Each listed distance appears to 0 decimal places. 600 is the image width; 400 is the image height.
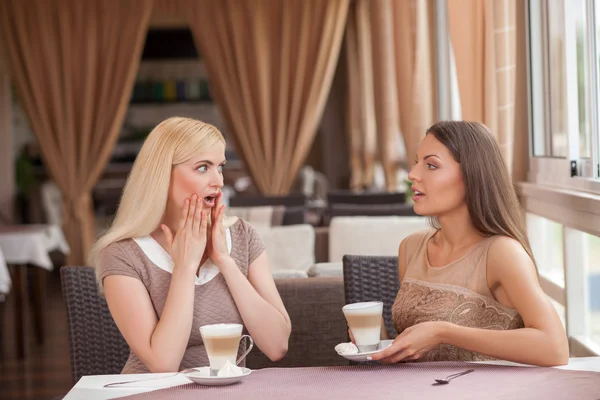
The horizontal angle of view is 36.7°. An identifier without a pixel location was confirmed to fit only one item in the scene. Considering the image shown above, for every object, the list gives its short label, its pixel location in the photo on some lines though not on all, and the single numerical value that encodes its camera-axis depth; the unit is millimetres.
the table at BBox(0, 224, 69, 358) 5910
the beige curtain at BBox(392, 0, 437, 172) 6141
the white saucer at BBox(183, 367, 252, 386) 1742
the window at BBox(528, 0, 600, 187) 2982
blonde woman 2213
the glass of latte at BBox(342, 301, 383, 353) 1890
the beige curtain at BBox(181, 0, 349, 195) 8430
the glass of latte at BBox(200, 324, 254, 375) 1769
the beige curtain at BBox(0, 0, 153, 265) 8406
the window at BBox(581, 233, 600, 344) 3285
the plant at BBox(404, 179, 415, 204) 6566
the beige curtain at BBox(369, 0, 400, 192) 7836
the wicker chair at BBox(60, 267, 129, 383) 2691
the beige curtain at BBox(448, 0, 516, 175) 3574
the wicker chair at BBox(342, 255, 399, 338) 2730
